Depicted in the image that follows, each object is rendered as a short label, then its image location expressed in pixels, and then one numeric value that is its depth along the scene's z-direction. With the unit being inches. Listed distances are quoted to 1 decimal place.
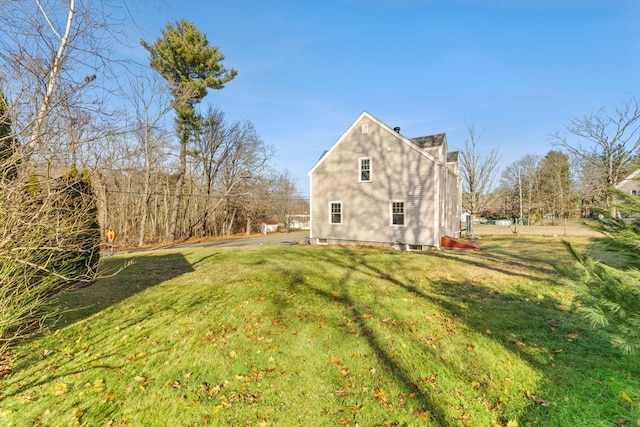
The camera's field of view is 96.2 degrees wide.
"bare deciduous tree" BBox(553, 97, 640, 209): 818.8
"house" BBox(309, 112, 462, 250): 586.9
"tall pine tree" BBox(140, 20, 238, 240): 854.5
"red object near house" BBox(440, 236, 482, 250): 608.4
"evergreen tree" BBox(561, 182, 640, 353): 95.9
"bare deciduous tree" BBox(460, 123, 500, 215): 1123.9
